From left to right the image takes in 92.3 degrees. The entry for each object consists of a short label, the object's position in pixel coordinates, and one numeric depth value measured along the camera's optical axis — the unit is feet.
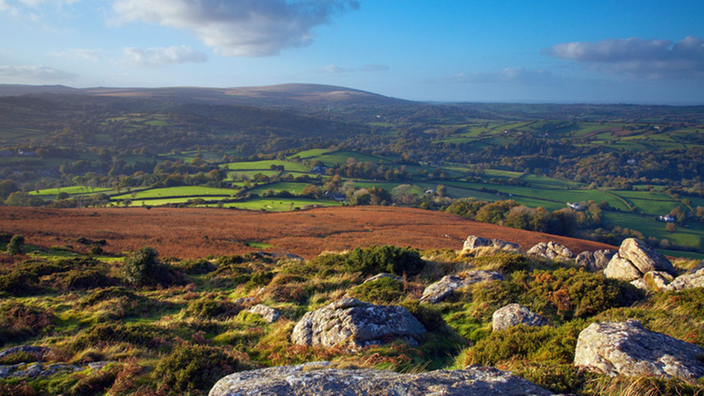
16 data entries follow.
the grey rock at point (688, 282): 34.91
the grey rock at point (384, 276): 44.81
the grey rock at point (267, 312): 35.64
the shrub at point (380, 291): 37.52
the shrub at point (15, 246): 69.93
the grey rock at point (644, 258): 46.19
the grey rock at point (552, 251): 69.46
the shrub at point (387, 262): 53.11
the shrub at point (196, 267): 67.87
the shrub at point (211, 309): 39.68
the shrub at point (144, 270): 56.03
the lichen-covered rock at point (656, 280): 40.39
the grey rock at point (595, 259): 62.60
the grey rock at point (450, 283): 38.96
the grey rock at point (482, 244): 69.48
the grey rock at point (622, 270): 46.60
